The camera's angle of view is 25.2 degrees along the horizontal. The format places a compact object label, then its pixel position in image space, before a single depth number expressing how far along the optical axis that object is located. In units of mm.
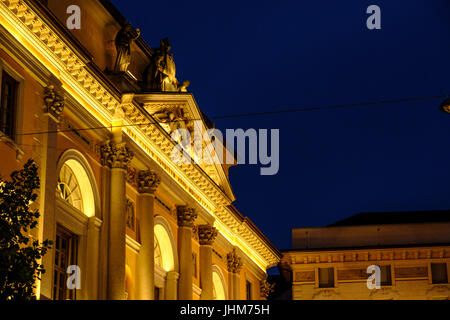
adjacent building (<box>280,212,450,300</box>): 57562
